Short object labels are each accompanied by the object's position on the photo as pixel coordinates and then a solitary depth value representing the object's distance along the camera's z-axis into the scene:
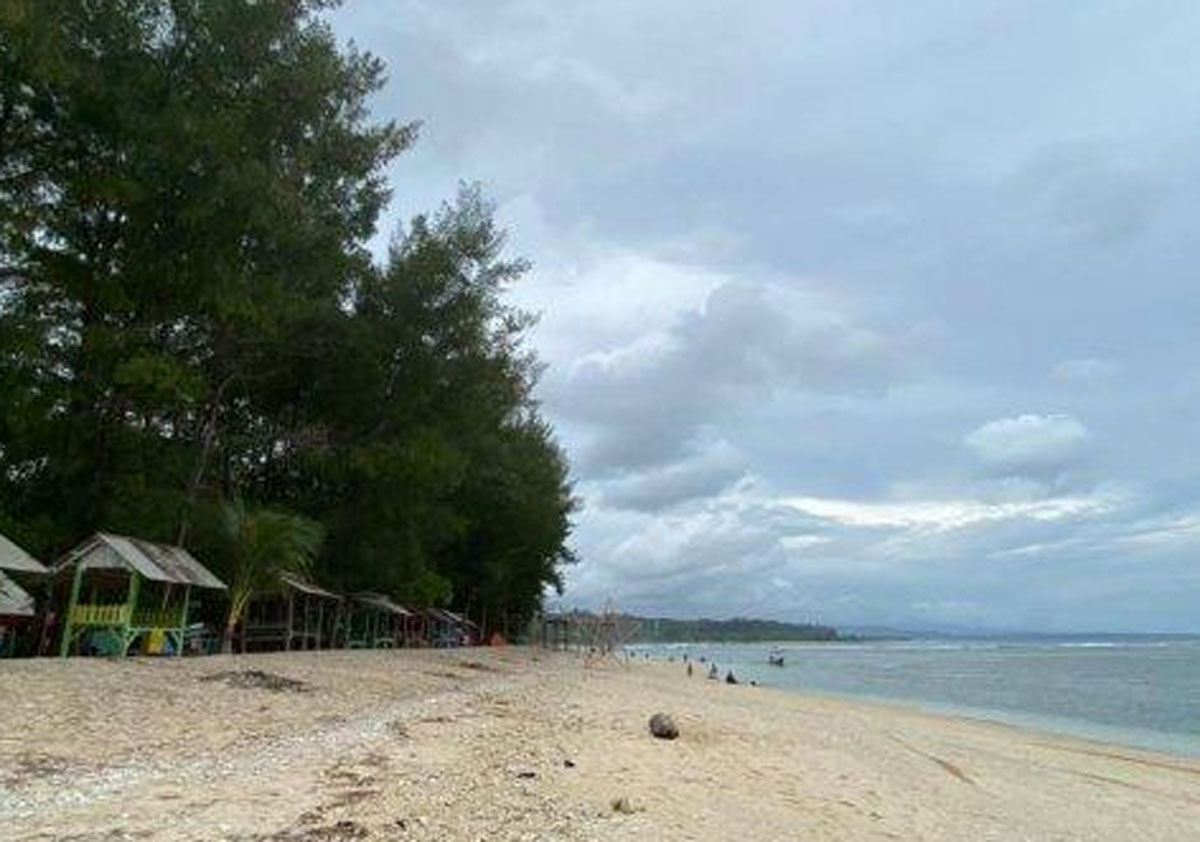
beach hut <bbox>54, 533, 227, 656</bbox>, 23.88
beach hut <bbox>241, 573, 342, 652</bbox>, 37.03
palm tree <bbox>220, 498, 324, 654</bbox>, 31.59
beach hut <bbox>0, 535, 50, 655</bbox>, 21.34
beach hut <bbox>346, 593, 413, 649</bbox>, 45.75
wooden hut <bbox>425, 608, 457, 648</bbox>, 60.50
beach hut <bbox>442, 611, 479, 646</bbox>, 64.56
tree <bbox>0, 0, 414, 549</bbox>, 24.86
